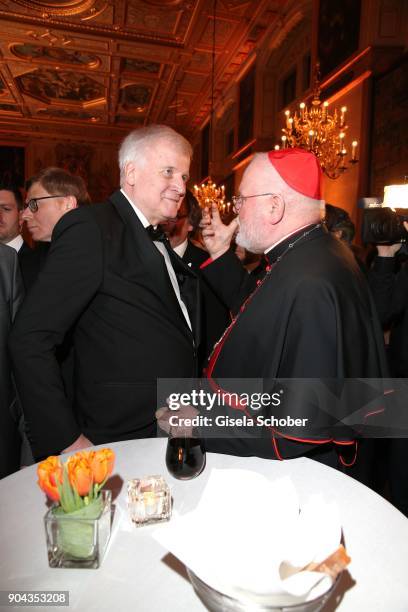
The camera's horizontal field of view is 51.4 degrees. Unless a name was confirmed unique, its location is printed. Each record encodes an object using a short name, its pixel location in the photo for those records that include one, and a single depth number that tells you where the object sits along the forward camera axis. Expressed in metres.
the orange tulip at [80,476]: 0.83
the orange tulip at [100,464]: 0.86
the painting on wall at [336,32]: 6.20
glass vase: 0.82
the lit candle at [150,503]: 0.99
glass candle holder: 0.98
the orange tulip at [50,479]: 0.84
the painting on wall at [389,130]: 5.27
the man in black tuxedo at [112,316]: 1.52
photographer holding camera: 2.63
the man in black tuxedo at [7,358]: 1.67
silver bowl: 0.63
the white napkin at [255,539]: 0.65
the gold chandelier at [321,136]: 5.83
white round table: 0.76
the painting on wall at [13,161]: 16.80
